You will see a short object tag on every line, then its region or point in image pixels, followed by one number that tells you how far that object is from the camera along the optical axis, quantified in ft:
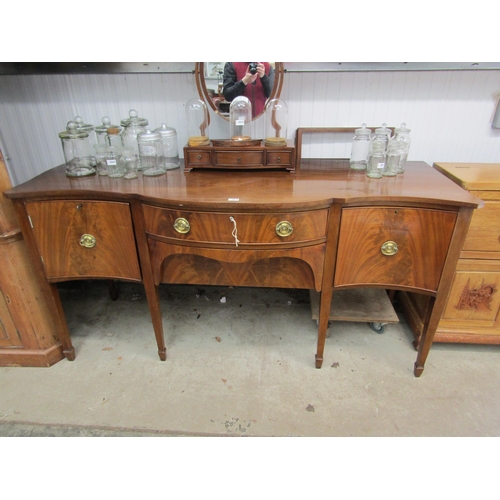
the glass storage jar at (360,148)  5.14
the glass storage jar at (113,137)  5.13
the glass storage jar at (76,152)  4.83
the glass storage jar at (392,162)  4.68
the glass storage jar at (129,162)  4.67
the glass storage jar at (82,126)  5.06
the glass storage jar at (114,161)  4.69
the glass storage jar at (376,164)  4.57
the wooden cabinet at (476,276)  4.58
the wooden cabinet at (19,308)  4.64
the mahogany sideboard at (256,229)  3.93
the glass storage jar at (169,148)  5.21
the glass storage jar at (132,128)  5.21
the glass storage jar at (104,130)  5.24
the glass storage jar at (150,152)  4.82
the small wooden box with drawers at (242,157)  4.82
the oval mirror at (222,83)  5.11
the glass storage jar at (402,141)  4.85
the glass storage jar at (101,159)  4.79
